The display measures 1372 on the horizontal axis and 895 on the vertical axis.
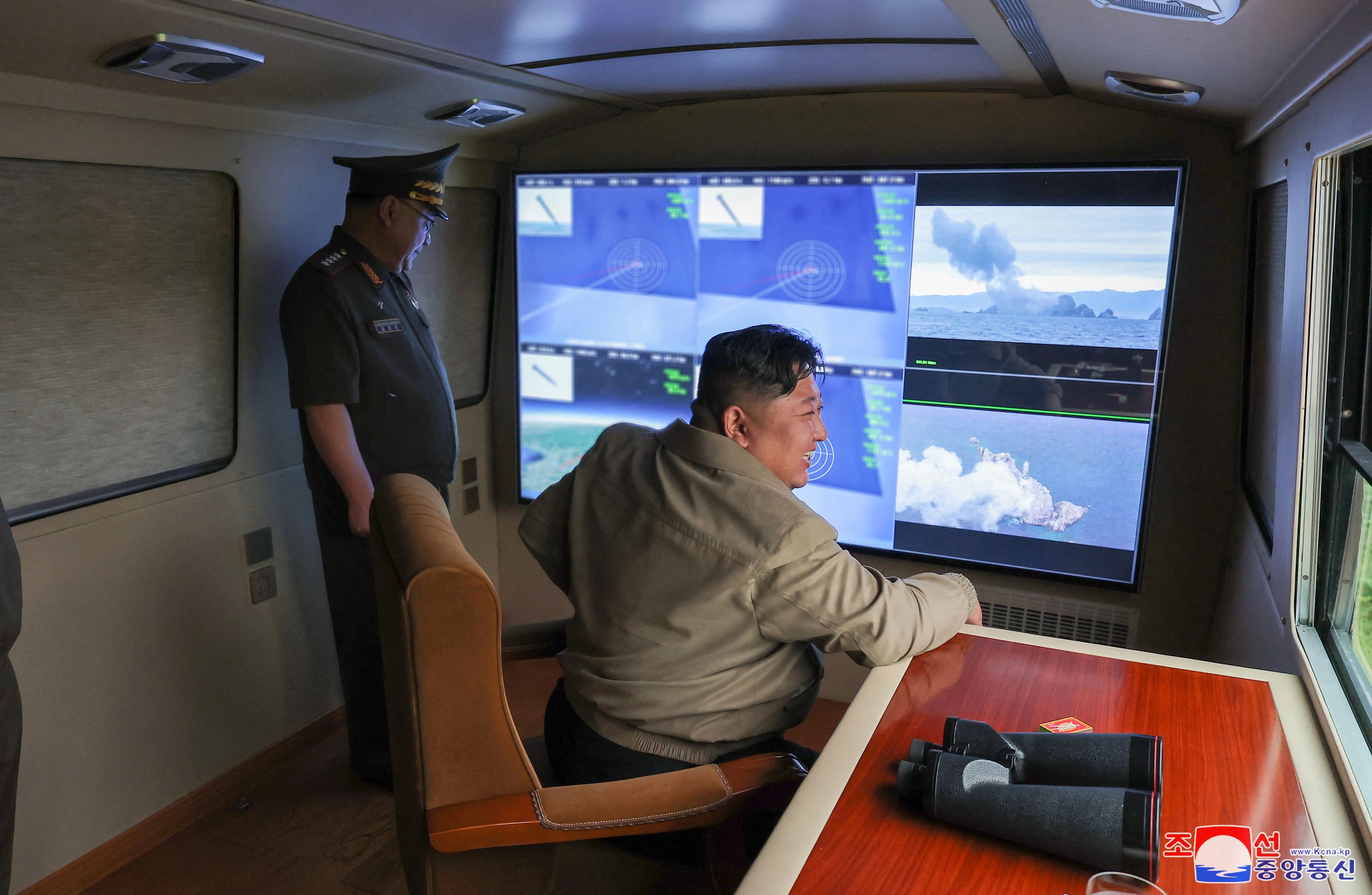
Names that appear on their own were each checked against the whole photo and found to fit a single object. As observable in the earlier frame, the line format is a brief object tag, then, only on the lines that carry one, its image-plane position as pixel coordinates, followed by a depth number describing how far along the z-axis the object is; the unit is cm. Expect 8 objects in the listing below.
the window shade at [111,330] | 212
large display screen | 269
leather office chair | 131
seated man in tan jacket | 154
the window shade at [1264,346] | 208
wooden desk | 110
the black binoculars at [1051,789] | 107
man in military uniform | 245
